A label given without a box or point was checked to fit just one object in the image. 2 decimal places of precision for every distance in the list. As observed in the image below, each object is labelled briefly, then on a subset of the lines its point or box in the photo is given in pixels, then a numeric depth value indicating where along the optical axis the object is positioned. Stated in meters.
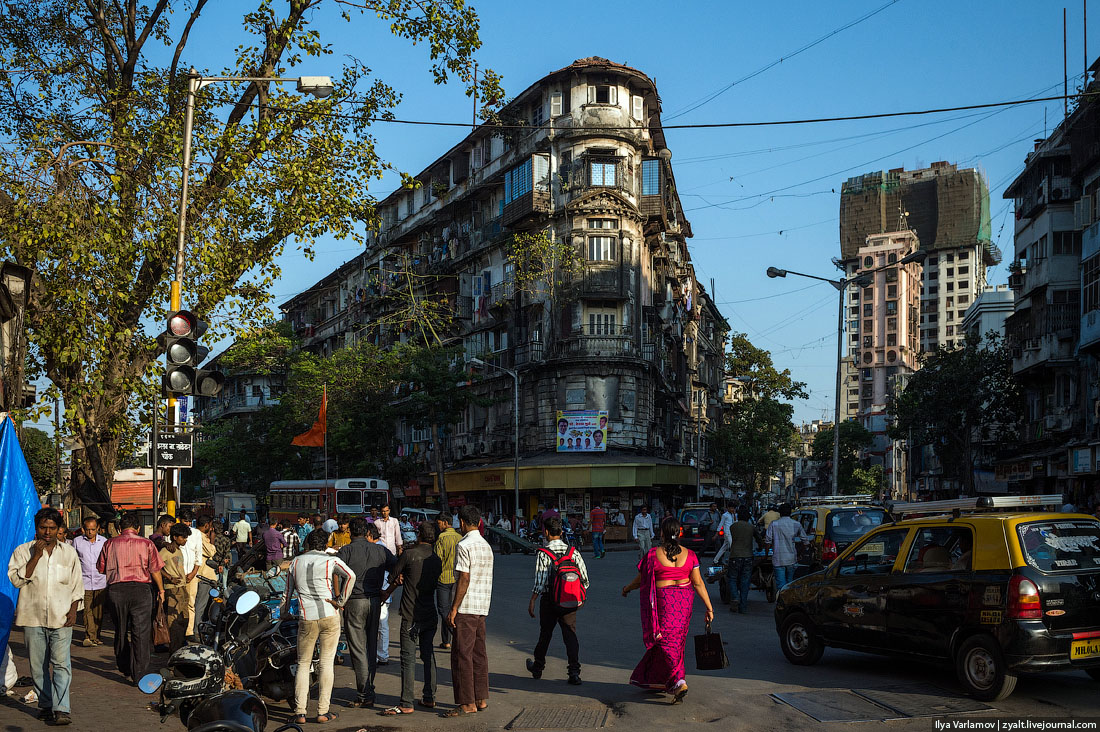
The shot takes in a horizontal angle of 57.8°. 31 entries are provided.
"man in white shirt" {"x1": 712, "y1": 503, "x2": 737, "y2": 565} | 24.61
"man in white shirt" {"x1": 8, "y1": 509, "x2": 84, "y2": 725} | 8.30
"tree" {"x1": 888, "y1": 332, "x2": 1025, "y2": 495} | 47.91
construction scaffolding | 154.00
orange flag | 40.28
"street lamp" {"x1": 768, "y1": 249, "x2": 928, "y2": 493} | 34.78
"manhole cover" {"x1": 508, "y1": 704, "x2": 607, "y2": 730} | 8.12
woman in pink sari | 8.90
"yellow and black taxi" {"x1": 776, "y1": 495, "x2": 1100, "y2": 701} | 8.18
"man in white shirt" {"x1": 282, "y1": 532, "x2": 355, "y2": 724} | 8.44
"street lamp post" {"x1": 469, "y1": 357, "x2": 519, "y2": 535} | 41.25
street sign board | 11.88
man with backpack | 9.78
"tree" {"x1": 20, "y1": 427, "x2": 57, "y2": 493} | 63.62
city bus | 41.19
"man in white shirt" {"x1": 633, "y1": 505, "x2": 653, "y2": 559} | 29.86
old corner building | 44.50
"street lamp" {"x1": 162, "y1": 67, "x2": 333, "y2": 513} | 13.06
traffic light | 10.83
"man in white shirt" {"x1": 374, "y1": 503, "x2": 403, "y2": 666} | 14.97
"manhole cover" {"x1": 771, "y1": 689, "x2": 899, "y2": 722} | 8.05
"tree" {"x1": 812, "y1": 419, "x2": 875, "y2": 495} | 96.56
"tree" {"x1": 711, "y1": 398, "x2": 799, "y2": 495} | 63.50
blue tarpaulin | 8.70
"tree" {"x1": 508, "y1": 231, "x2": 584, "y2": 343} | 42.84
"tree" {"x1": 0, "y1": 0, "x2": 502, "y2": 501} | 13.78
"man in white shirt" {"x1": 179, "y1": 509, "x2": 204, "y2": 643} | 11.85
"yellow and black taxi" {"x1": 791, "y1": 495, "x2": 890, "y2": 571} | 18.22
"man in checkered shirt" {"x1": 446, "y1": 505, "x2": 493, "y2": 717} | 8.70
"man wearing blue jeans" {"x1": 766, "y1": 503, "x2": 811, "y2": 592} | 16.05
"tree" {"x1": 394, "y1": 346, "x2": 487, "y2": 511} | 43.56
